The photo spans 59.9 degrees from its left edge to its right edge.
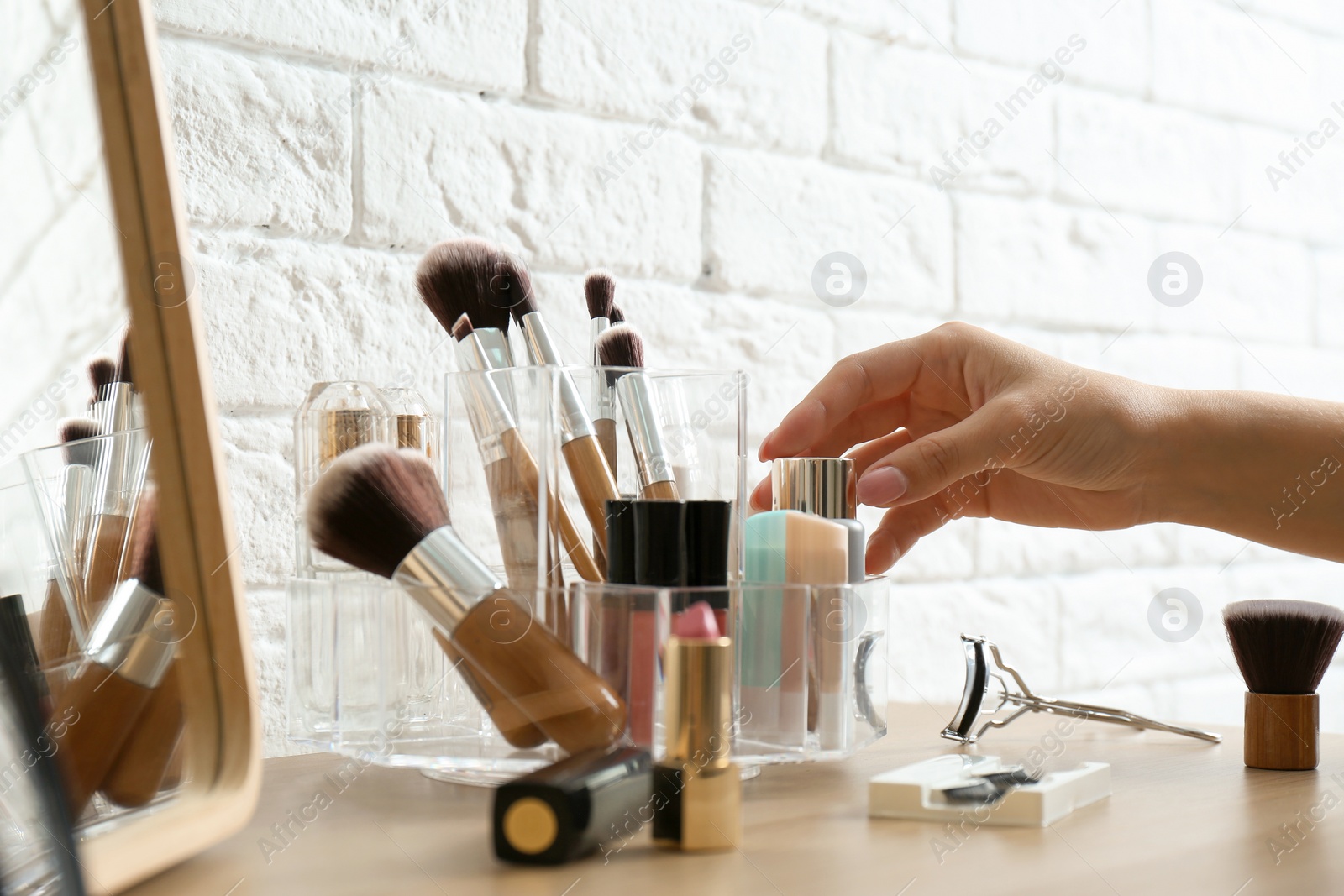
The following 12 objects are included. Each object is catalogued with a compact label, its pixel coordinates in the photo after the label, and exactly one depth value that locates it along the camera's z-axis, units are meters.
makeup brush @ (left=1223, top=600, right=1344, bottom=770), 0.50
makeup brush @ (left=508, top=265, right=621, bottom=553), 0.48
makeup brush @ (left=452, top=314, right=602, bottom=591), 0.46
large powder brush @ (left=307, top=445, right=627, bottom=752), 0.39
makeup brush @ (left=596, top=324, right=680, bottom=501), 0.49
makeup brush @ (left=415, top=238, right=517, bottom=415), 0.50
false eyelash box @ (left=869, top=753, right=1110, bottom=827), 0.38
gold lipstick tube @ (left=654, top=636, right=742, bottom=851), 0.35
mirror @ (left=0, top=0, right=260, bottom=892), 0.36
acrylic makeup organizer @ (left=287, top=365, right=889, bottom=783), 0.41
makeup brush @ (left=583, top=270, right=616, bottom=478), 0.50
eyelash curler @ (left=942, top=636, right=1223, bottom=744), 0.56
